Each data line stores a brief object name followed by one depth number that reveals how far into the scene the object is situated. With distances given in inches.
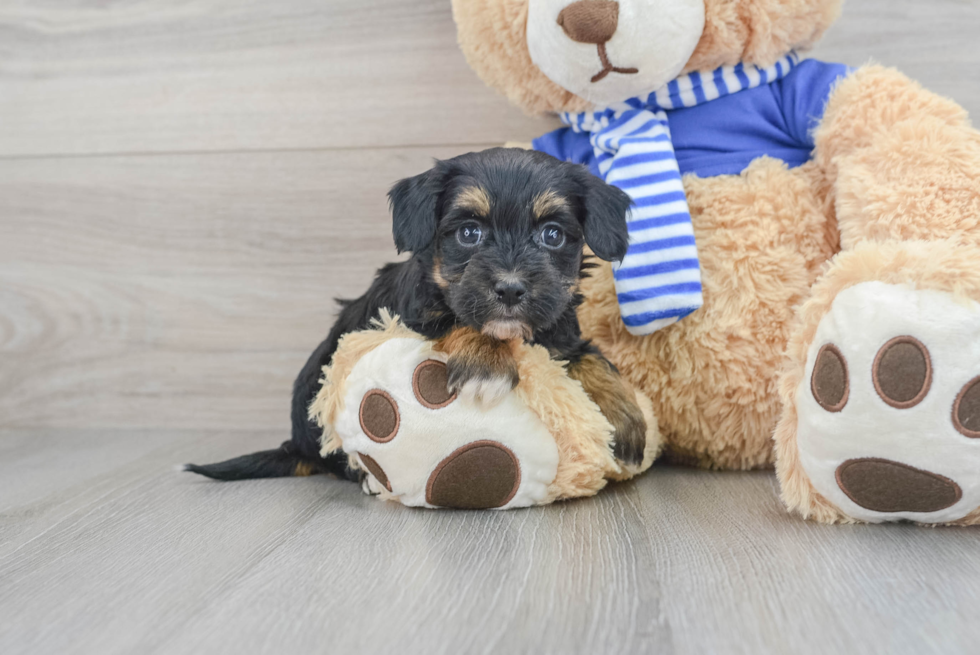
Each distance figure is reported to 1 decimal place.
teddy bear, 22.2
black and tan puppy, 23.7
